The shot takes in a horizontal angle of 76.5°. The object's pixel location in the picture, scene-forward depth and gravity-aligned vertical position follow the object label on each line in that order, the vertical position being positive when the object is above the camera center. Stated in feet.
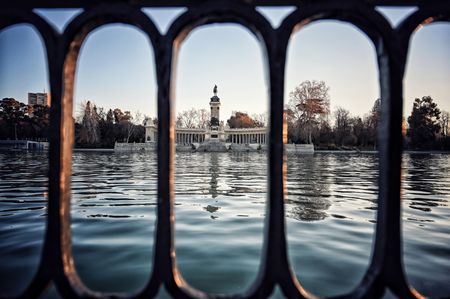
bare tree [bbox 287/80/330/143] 181.37 +23.96
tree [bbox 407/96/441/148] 172.65 +12.55
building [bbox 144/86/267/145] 200.13 +7.12
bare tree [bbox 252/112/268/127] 337.72 +26.59
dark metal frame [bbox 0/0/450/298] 4.34 +0.23
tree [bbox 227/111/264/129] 345.31 +25.98
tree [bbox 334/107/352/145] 198.59 +13.08
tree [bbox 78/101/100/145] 199.46 +8.93
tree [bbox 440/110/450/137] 206.91 +14.18
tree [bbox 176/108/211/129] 344.08 +28.05
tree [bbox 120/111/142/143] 236.84 +13.31
